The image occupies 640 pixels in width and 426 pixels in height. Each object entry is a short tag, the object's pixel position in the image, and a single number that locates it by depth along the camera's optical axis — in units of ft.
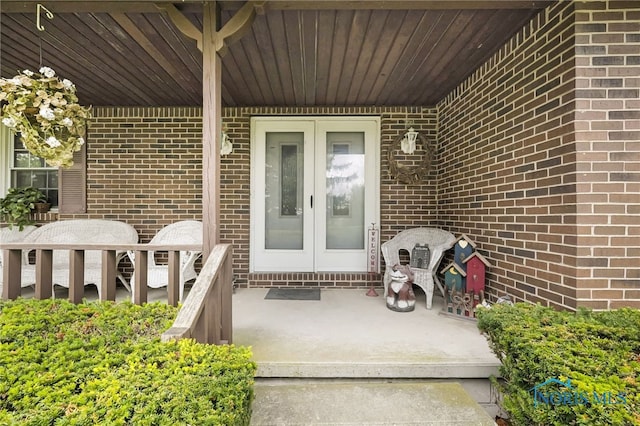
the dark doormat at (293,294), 11.51
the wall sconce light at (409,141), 12.53
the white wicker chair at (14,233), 11.85
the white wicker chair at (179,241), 10.63
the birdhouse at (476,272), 9.07
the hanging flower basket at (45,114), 5.95
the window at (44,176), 12.93
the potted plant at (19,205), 12.05
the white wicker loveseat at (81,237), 10.48
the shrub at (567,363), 3.64
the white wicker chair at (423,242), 10.34
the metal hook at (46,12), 6.37
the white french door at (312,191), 13.16
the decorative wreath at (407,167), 12.98
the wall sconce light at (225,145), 12.50
